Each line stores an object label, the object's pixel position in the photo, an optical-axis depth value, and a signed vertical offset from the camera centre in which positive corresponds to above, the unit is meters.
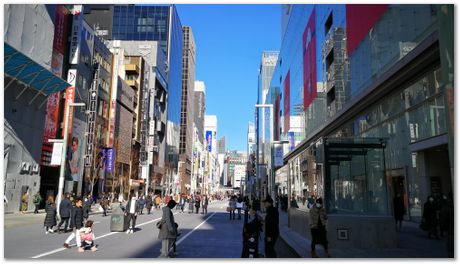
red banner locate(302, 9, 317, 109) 36.75 +12.46
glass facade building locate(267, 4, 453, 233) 13.41 +3.94
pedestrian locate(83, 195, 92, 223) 20.64 -1.44
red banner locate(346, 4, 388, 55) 21.60 +10.13
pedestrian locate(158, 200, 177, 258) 10.09 -1.19
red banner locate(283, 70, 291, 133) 53.41 +12.16
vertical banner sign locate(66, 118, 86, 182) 40.72 +3.45
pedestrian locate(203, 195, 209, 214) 36.22 -1.65
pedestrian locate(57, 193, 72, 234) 16.59 -1.16
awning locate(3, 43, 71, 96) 26.73 +8.53
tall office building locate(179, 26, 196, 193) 126.43 +24.54
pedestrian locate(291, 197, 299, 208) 18.26 -0.80
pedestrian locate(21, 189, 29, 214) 30.24 -1.58
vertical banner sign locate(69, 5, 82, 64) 39.81 +14.98
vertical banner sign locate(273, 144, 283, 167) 27.40 +2.20
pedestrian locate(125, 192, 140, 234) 17.39 -1.13
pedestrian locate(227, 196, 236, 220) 29.17 -1.42
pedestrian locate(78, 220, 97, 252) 11.55 -1.63
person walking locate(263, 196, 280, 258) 9.06 -1.05
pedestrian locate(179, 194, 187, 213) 37.71 -1.63
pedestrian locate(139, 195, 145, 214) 30.15 -1.45
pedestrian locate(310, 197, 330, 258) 10.48 -1.09
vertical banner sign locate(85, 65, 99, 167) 45.62 +7.75
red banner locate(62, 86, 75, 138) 39.08 +9.09
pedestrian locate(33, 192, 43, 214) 29.98 -1.43
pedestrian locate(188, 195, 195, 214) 38.14 -1.92
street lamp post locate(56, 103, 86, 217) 23.88 +1.15
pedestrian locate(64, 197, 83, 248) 11.69 -1.24
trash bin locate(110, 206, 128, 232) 17.09 -1.69
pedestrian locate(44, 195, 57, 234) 16.35 -1.42
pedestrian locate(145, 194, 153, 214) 32.44 -1.56
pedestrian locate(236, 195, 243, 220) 29.96 -1.58
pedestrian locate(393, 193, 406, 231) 16.77 -0.89
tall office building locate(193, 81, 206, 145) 172.68 +37.08
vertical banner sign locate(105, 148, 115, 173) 52.53 +3.26
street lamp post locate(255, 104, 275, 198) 23.72 +3.67
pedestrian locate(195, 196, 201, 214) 36.50 -1.69
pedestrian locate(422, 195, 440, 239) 13.95 -1.02
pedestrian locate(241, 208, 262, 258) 9.20 -1.26
